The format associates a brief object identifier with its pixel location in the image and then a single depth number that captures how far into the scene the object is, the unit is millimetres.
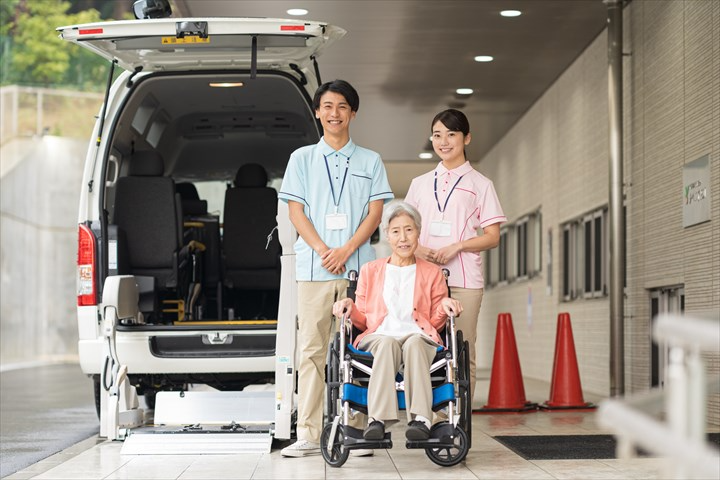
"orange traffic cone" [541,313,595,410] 7898
